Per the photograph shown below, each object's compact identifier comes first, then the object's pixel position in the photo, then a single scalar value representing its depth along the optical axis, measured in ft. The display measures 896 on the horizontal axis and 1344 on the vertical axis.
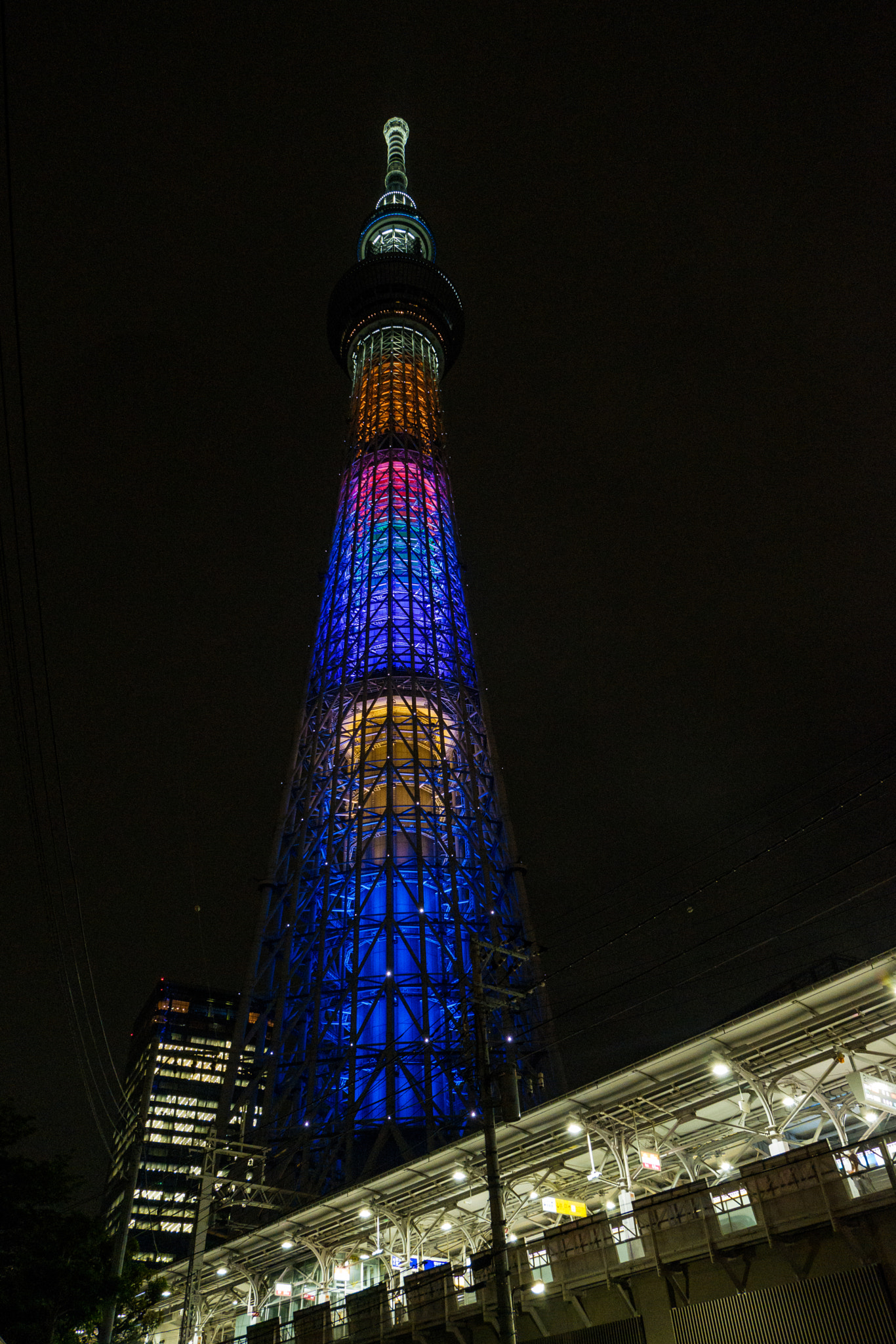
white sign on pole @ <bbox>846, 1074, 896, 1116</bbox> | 66.18
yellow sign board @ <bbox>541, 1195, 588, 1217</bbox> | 78.23
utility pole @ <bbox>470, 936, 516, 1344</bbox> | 53.06
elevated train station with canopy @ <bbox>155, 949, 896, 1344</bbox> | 62.39
